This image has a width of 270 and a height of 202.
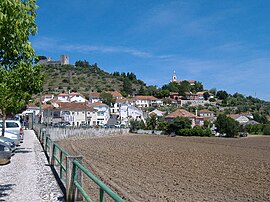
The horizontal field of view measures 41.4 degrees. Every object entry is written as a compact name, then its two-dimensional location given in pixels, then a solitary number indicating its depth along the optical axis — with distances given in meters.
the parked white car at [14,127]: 24.08
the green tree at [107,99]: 124.41
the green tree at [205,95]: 184.12
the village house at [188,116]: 95.78
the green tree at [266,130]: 83.14
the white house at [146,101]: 151.75
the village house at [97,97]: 128.68
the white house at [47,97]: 133.50
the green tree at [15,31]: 5.41
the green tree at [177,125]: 77.94
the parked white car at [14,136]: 22.23
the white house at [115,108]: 120.81
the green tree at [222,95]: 188.20
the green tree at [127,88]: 173.88
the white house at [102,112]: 95.24
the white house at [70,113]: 80.06
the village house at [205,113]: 128.62
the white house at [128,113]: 102.19
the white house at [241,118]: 114.62
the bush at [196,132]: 75.28
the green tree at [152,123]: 85.69
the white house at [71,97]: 120.93
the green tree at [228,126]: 76.44
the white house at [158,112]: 123.34
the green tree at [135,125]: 84.12
